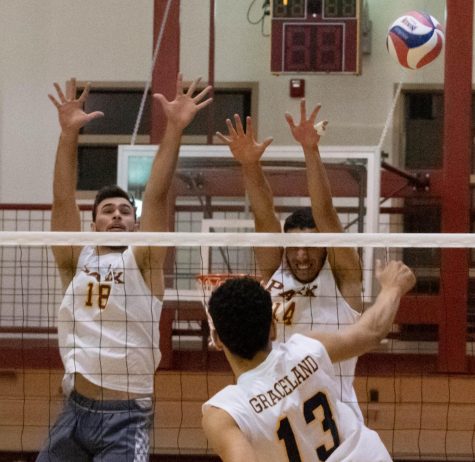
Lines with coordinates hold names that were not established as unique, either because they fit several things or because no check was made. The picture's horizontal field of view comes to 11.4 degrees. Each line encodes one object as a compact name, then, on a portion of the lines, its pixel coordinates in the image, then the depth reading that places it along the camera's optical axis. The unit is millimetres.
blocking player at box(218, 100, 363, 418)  10496
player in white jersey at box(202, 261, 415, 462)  7176
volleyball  16433
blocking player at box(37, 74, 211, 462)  10176
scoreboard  18873
